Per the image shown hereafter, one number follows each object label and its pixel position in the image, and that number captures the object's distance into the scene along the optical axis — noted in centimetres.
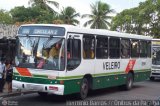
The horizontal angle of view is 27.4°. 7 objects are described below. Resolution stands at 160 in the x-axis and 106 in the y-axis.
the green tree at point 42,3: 4035
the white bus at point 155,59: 2133
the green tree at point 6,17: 4174
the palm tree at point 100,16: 4932
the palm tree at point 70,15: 4788
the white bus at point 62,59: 1122
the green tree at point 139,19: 3760
